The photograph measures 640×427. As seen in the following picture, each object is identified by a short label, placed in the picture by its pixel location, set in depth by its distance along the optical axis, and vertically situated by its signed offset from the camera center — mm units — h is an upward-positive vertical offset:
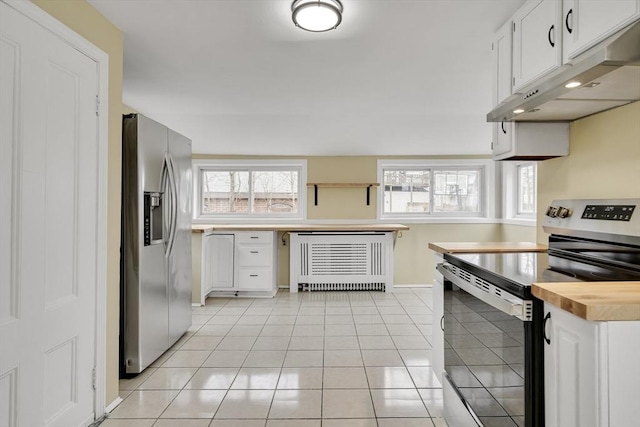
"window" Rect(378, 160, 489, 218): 5262 +354
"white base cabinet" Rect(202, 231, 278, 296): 4547 -643
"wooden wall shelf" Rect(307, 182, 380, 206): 5086 +429
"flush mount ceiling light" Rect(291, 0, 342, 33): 1764 +1057
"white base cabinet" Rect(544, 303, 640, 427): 913 -432
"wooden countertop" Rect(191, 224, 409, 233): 4535 -183
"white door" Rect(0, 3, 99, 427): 1330 -58
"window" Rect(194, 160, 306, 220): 5293 +320
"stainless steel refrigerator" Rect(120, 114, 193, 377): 2318 -211
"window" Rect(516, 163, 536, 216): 4512 +347
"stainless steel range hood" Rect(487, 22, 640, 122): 1160 +551
